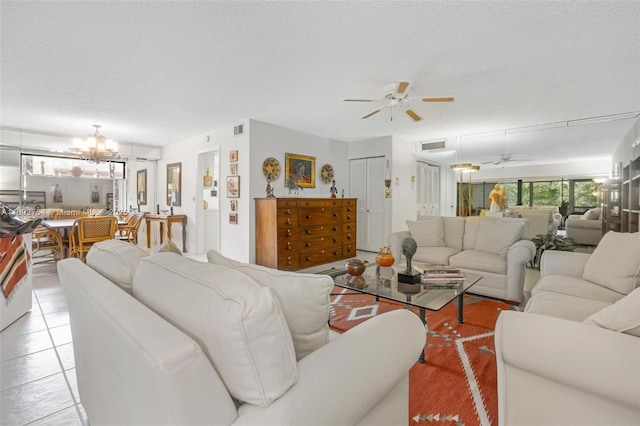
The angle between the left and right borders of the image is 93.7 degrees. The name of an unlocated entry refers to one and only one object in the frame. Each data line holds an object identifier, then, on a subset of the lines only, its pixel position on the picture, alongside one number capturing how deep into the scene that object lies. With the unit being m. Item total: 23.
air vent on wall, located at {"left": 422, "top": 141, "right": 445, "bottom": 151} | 6.08
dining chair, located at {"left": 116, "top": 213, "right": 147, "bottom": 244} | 5.49
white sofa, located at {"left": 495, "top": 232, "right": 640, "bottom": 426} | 0.98
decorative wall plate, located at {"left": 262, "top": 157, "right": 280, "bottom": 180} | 4.89
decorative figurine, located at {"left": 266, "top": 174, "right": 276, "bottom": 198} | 4.77
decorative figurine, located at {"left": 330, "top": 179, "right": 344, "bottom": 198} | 5.59
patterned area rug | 1.52
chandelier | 5.04
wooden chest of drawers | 4.42
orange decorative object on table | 2.68
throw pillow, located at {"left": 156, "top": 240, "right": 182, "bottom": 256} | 1.53
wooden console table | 6.07
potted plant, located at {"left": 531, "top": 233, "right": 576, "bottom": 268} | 3.75
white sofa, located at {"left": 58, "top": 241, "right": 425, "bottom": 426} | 0.67
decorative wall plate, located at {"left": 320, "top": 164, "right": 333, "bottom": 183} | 5.99
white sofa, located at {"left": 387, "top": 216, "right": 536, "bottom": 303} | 3.05
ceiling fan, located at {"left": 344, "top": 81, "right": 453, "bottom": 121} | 2.93
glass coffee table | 2.04
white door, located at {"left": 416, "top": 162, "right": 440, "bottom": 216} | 6.75
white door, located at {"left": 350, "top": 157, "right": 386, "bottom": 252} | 6.03
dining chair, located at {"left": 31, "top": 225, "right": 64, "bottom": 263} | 4.79
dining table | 4.57
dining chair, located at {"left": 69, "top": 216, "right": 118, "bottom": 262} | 4.46
